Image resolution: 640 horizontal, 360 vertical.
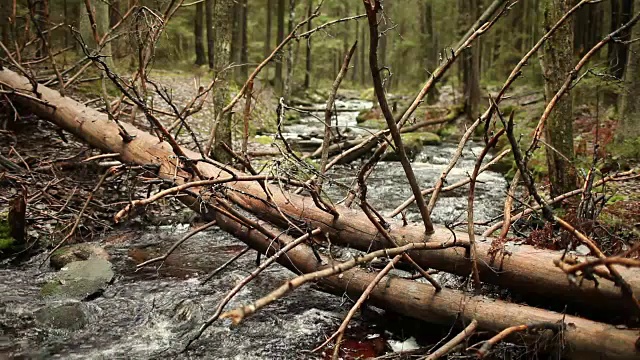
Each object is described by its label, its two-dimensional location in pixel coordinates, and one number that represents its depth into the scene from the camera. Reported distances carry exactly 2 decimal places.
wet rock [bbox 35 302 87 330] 4.43
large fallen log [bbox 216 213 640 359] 3.07
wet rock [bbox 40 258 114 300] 5.04
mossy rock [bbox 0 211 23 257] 6.01
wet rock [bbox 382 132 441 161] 13.42
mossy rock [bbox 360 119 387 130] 19.31
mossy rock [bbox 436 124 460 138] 17.94
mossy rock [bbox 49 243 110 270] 5.71
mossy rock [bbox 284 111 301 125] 21.58
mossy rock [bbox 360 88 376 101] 37.16
